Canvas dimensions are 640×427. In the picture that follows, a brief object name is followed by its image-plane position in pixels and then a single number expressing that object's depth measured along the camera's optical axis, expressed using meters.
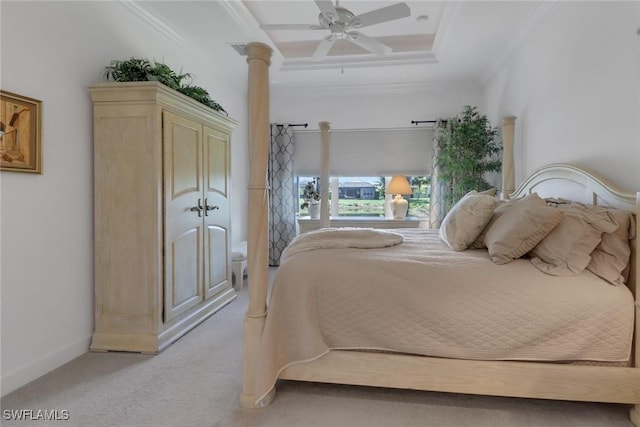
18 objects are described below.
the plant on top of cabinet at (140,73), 2.50
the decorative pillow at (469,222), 2.17
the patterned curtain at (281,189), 5.20
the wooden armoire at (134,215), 2.43
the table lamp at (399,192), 4.82
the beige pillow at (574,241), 1.70
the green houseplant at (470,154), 3.91
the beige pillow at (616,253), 1.68
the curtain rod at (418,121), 4.93
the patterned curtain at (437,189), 4.81
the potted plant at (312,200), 5.10
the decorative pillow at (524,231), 1.80
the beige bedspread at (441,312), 1.61
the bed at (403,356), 1.63
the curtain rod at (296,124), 5.22
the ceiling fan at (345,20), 2.46
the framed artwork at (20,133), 1.91
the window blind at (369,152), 5.05
